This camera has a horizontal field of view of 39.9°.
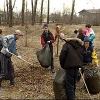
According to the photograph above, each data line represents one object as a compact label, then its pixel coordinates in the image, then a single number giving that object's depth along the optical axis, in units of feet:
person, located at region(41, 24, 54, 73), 14.65
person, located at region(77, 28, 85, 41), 12.10
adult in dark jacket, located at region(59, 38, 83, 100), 8.97
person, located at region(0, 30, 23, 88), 11.19
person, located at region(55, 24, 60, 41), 18.61
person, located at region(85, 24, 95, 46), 14.13
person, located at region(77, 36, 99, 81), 10.70
